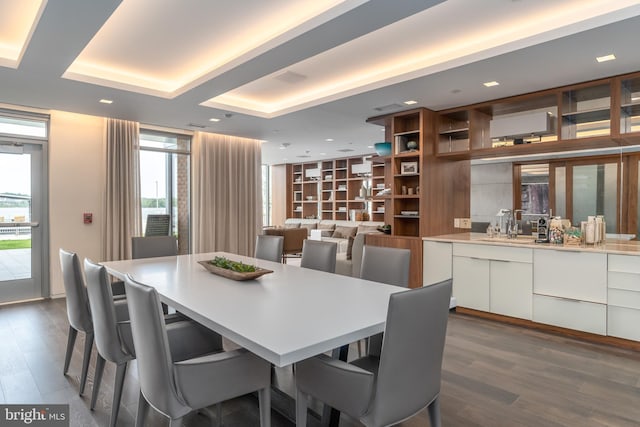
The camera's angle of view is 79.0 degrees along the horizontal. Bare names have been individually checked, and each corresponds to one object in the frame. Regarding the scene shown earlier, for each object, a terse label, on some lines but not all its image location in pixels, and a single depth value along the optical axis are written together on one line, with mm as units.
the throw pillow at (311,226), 10414
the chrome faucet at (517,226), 4627
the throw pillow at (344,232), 9195
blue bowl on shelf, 5242
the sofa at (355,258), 5367
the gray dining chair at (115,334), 2068
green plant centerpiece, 2693
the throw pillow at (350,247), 5919
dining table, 1482
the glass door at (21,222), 4973
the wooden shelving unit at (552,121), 3613
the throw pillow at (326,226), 9922
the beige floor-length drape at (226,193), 6566
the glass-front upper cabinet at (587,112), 3732
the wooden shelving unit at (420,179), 4867
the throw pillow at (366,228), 8992
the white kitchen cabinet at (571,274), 3557
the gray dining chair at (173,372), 1524
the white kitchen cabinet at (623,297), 3373
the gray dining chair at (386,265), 2791
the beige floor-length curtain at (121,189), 5551
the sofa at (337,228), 9062
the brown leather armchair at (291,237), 8000
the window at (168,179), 6121
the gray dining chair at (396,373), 1450
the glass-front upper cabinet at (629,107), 3594
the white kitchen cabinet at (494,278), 4039
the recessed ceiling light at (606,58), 3124
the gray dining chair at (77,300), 2496
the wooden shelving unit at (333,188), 9852
